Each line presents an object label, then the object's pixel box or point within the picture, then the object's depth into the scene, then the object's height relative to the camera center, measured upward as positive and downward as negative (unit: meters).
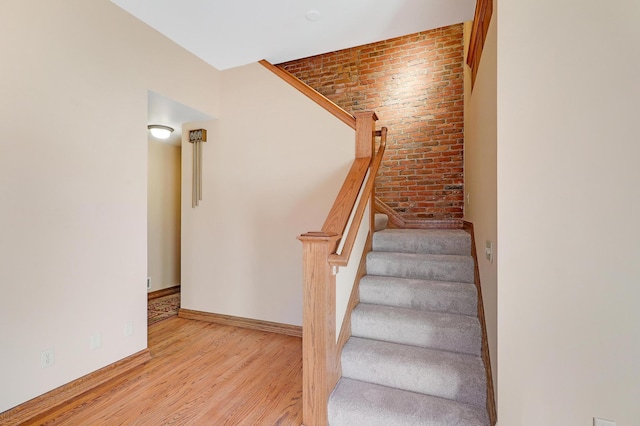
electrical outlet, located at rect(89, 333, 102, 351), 2.21 -0.97
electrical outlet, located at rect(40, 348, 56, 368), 1.93 -0.96
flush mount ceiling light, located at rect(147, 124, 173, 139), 3.55 +1.02
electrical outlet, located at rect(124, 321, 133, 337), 2.45 -0.97
